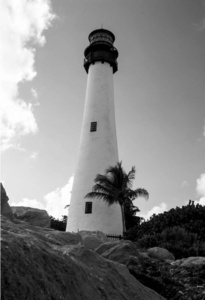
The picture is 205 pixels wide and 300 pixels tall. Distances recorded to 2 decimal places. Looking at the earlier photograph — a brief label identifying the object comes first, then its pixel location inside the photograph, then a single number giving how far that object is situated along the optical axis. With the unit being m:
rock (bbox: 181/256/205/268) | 7.53
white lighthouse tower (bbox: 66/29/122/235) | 22.83
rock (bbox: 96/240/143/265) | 6.38
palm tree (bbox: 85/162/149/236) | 22.67
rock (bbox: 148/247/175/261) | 9.38
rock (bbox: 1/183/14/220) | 5.57
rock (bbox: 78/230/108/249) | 9.31
